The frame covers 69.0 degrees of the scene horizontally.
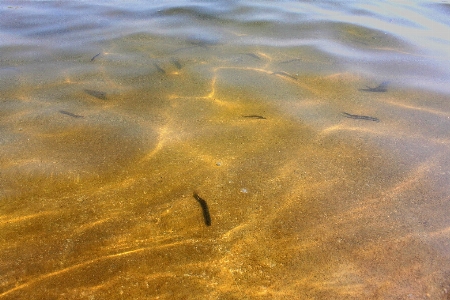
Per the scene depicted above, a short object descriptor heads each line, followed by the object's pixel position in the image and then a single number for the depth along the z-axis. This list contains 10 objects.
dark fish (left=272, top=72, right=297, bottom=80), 3.48
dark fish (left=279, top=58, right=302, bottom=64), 3.78
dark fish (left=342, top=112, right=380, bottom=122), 2.78
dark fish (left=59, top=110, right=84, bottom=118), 2.73
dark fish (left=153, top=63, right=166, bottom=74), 3.47
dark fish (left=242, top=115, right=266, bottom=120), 2.80
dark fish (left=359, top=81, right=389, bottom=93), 3.21
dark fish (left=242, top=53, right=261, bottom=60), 3.86
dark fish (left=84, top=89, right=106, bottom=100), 3.01
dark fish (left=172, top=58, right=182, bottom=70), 3.59
